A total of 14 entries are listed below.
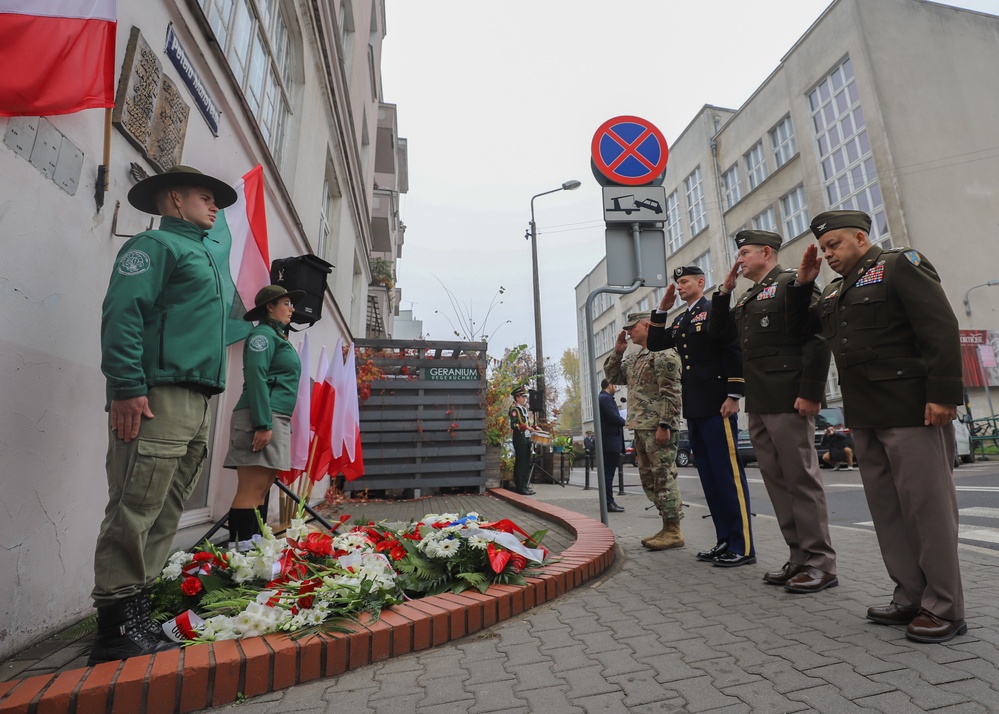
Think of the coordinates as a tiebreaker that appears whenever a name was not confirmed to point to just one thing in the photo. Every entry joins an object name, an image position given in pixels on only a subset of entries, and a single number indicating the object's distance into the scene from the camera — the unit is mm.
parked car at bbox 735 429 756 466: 18467
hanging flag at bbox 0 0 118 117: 2092
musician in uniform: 9711
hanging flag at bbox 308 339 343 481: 5805
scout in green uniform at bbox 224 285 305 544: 3549
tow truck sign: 5004
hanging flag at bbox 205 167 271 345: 3795
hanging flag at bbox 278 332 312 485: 4770
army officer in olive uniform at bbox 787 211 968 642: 2357
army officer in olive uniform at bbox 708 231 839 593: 3166
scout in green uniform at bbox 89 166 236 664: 2102
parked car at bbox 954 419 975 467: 13102
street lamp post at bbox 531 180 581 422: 21347
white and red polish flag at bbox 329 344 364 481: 6078
